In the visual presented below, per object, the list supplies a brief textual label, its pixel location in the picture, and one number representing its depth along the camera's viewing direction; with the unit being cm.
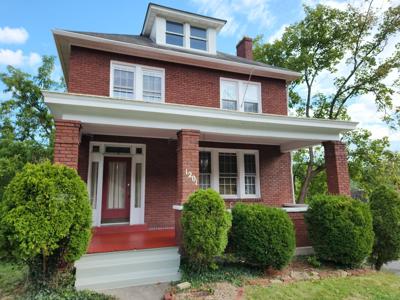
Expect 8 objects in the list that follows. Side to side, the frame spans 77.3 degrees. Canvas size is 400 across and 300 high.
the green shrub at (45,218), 389
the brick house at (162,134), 546
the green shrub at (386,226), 657
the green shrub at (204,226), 484
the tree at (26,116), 1234
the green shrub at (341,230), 584
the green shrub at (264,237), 534
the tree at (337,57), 1505
